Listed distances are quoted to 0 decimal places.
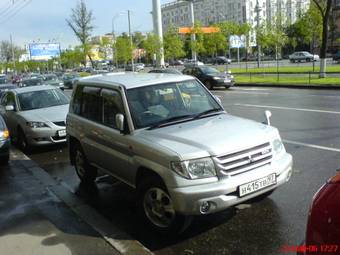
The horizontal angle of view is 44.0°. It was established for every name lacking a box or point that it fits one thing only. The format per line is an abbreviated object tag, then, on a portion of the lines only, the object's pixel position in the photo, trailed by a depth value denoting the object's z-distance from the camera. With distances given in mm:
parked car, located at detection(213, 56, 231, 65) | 76712
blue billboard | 80188
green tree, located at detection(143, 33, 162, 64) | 45625
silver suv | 4328
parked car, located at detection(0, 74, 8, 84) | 34938
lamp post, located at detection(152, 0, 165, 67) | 49819
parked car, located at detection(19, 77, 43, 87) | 31112
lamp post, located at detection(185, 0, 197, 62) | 46144
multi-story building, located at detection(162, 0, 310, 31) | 134250
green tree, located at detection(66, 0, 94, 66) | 64125
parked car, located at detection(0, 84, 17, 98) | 26875
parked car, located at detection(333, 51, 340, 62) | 47869
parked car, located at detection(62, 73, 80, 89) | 44000
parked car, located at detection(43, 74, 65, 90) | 35594
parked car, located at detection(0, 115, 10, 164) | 8727
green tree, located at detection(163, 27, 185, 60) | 50219
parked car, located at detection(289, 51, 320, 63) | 56700
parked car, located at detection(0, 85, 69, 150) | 10250
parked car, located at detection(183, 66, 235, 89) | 25688
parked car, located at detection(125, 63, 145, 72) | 69500
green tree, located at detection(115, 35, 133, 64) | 59406
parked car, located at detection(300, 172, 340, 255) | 2229
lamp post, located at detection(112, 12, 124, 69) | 62538
